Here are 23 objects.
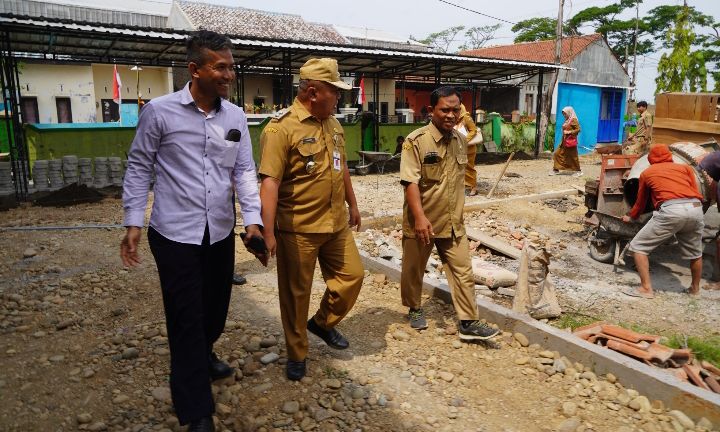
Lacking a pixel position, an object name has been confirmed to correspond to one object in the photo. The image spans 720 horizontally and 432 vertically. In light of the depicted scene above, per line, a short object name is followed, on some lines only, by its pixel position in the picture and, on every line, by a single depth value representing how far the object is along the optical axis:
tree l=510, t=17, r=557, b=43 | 42.00
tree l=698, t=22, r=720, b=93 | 39.22
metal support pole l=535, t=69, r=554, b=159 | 18.42
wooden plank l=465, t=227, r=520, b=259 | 6.44
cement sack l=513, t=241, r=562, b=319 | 4.25
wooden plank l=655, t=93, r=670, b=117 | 8.44
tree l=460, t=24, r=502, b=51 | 50.94
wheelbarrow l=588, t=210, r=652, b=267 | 5.88
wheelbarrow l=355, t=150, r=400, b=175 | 13.12
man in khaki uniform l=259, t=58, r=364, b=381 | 2.94
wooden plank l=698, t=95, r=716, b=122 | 7.75
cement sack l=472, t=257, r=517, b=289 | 5.21
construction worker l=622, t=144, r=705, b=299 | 5.04
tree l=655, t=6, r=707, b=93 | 21.94
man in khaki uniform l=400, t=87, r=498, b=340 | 3.67
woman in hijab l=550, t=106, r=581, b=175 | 12.48
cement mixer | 5.81
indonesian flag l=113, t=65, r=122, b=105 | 15.21
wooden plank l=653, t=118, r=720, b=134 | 7.62
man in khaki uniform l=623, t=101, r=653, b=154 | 12.55
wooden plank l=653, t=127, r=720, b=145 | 7.76
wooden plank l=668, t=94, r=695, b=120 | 8.05
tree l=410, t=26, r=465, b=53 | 53.31
